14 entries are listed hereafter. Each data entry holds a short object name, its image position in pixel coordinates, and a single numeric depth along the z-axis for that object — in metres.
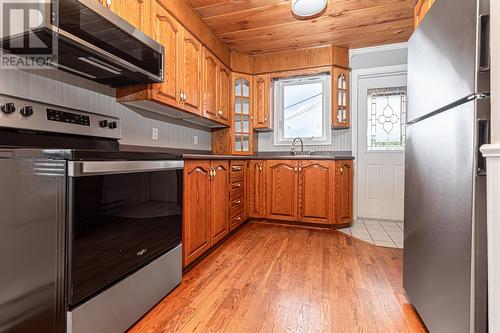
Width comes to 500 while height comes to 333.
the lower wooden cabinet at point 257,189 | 3.18
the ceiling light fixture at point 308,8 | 1.97
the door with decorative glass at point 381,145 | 3.33
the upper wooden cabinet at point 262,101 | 3.41
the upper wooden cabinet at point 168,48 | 1.78
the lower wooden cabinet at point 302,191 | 2.92
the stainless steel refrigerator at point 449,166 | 0.79
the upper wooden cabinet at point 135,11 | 1.41
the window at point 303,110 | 3.46
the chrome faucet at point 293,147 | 3.44
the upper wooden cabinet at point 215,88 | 2.56
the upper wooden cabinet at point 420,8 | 1.30
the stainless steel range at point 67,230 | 0.89
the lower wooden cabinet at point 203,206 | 1.73
